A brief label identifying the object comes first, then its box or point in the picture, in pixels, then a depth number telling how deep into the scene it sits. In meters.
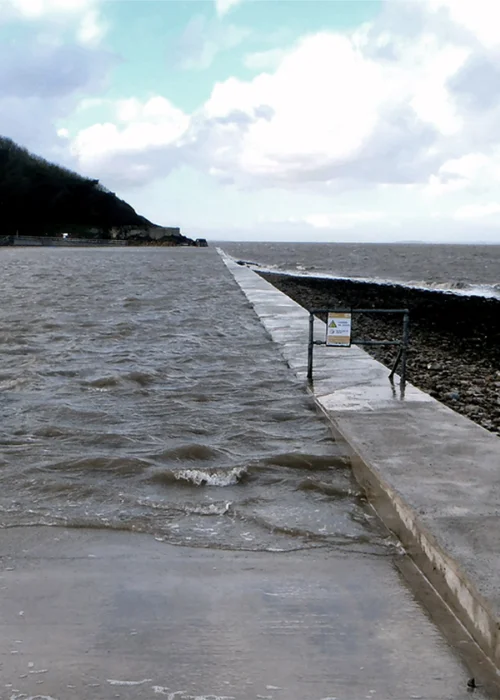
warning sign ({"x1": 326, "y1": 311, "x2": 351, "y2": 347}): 7.89
